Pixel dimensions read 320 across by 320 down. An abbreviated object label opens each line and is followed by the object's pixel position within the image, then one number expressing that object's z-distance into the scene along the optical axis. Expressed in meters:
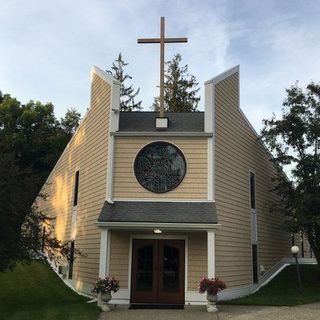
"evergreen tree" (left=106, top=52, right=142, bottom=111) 35.53
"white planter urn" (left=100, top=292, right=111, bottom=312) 10.81
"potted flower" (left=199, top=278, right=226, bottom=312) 10.70
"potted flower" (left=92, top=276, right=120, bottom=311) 10.85
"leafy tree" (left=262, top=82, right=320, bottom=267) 14.71
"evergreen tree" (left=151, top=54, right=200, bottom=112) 33.31
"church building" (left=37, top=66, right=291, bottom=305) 11.99
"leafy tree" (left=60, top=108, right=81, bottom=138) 36.05
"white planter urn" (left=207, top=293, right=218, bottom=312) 10.72
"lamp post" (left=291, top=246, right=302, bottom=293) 13.45
